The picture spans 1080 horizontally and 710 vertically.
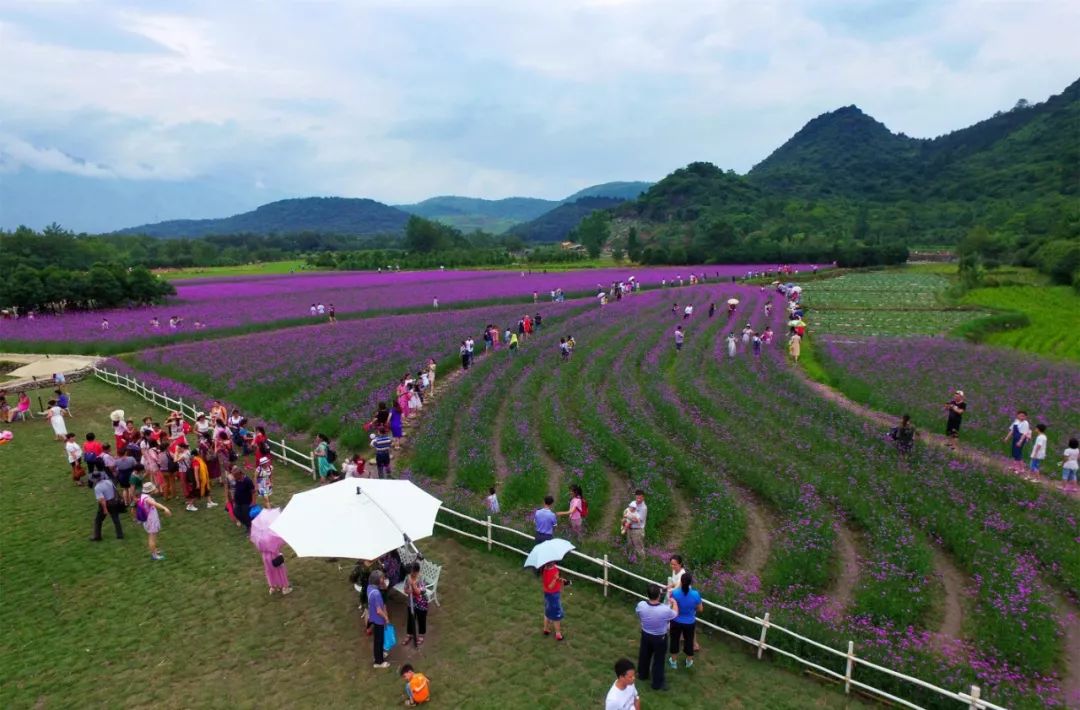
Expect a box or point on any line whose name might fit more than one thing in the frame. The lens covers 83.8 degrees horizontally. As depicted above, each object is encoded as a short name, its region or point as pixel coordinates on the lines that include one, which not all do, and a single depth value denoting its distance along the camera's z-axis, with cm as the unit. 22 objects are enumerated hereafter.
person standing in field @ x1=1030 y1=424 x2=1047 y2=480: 1565
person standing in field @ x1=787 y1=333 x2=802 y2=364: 3034
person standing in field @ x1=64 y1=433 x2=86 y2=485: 1711
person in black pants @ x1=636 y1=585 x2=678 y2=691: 846
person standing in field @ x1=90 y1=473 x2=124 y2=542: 1381
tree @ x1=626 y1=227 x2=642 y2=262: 10406
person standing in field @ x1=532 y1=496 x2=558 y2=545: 1194
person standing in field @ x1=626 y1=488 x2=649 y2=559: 1212
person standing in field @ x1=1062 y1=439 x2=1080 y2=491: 1507
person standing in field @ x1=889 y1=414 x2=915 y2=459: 1677
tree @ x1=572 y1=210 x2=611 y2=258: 12805
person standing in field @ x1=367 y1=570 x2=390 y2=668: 947
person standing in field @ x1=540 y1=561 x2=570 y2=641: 988
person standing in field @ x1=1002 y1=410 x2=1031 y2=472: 1644
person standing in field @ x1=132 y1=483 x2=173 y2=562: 1282
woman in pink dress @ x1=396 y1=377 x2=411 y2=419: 2181
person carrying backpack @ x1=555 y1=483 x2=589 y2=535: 1306
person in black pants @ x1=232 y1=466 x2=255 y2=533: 1398
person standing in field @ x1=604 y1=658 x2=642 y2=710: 677
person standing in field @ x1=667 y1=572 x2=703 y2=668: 910
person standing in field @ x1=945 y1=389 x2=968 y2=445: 1834
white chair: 1107
